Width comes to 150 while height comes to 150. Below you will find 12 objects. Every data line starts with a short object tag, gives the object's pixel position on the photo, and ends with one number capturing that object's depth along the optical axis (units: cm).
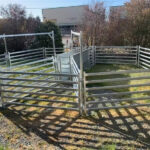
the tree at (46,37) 1130
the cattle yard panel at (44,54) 1016
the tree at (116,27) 989
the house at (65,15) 2613
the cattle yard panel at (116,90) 337
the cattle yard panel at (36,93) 351
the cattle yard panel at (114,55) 901
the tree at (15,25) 1177
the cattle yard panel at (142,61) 773
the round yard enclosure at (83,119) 277
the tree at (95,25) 1041
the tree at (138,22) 903
